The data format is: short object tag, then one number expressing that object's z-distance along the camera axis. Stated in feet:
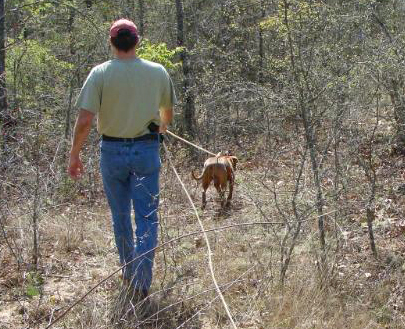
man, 22.78
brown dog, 47.94
